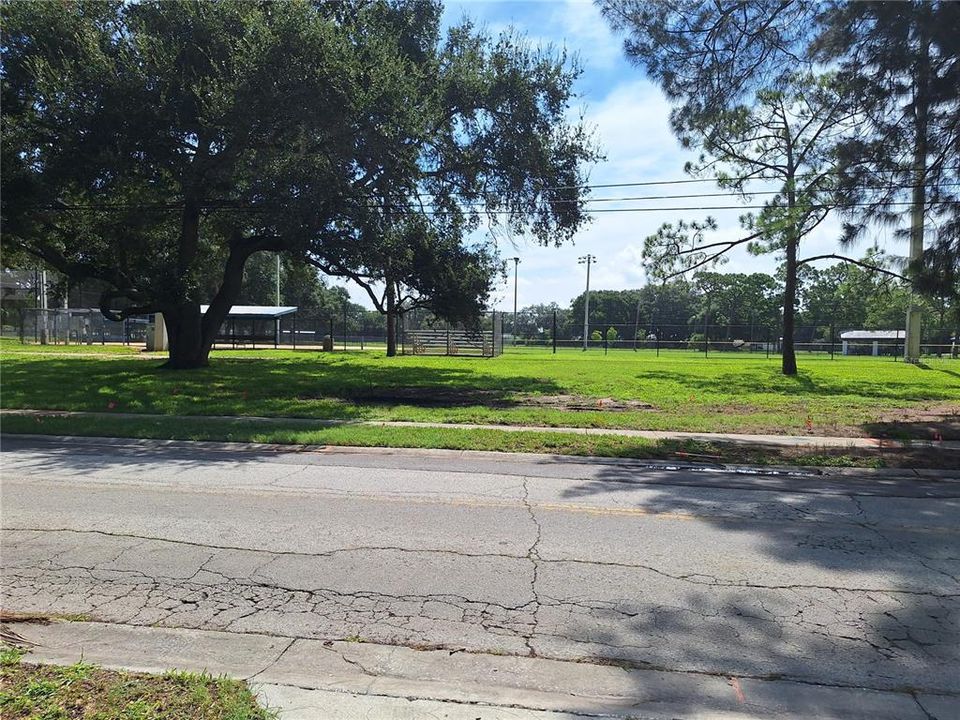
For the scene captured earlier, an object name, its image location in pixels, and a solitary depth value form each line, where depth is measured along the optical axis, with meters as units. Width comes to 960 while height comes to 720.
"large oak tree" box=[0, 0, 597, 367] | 16.69
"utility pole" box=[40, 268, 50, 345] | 43.12
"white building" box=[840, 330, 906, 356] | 70.56
